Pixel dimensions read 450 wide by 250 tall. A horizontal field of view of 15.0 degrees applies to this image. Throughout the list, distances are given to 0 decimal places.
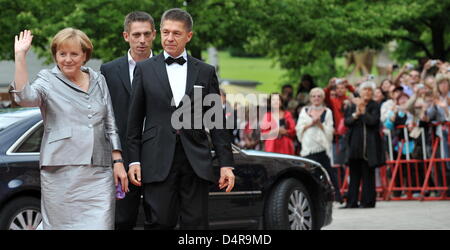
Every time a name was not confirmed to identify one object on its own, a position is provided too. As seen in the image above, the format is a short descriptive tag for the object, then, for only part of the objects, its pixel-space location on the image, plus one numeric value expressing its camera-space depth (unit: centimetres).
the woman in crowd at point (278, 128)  2763
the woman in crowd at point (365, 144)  2609
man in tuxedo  1125
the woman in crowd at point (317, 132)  2602
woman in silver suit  1102
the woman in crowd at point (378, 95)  2763
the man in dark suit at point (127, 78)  1267
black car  1518
